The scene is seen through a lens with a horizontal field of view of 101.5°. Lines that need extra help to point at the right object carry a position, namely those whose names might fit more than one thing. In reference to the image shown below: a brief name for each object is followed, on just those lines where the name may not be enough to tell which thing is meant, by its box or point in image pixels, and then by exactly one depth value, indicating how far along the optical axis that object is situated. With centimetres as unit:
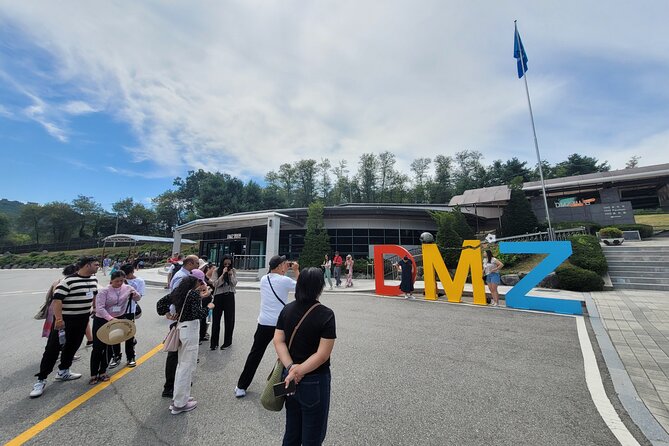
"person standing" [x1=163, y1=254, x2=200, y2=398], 357
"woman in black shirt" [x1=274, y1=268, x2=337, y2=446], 191
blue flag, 1706
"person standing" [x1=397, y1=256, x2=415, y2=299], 1126
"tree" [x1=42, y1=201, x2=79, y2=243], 6350
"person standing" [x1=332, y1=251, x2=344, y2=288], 1567
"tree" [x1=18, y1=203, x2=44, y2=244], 6488
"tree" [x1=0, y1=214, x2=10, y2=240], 6210
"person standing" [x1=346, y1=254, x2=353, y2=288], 1507
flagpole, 1705
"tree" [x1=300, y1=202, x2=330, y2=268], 2059
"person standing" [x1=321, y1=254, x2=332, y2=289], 1457
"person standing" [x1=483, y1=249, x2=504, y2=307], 932
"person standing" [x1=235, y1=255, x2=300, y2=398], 364
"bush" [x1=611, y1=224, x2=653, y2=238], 1983
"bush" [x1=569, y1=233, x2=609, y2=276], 1186
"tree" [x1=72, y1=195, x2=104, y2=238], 6619
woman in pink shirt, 404
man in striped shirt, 380
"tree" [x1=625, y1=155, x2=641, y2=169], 5408
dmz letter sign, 830
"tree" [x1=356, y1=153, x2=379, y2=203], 6650
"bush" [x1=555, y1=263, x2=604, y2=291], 1096
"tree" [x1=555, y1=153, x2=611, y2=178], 4819
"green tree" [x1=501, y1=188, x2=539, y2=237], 2156
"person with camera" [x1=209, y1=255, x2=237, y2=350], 539
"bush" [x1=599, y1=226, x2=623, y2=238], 1600
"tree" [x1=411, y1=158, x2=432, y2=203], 6619
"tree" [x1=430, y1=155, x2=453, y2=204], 5972
